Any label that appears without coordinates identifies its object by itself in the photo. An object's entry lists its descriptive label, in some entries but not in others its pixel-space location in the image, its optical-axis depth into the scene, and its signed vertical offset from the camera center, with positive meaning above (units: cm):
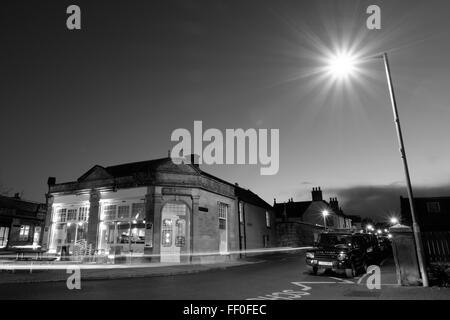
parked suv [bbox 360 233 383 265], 1511 -81
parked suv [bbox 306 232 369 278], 1227 -80
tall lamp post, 874 +322
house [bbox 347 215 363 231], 9780 +434
